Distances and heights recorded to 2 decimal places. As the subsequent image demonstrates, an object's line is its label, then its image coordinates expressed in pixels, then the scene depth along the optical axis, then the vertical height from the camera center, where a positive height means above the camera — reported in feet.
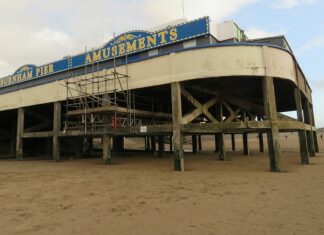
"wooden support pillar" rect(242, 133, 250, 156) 92.85 -0.05
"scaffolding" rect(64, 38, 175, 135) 59.36 +12.72
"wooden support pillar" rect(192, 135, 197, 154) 106.42 +1.00
